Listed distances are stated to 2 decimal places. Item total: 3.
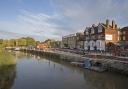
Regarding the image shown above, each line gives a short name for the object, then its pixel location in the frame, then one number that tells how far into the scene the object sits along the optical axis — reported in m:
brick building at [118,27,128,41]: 32.85
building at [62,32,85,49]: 42.15
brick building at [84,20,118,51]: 31.37
